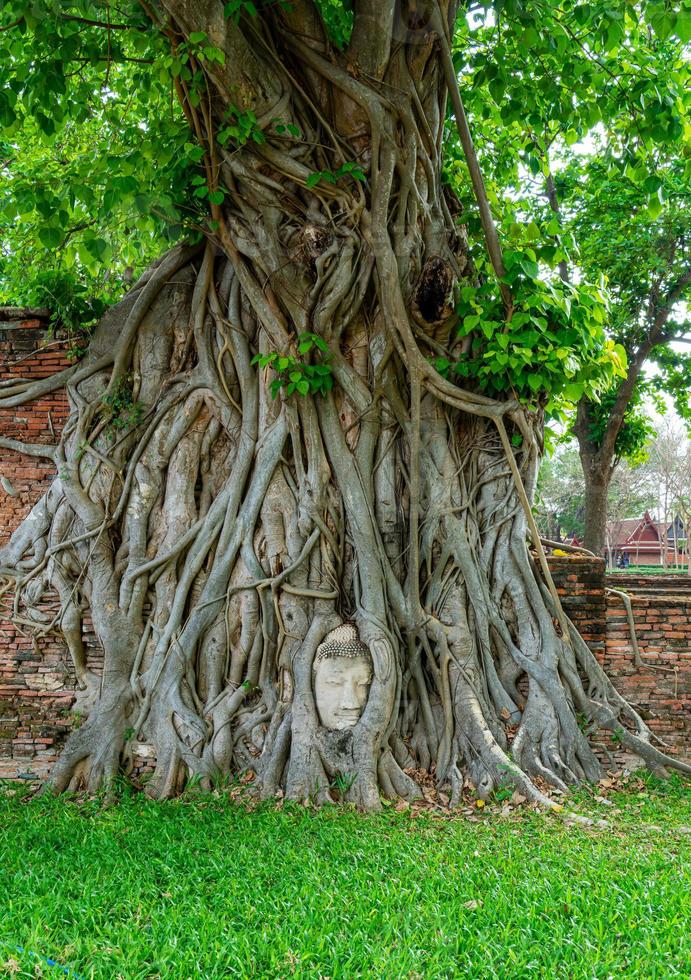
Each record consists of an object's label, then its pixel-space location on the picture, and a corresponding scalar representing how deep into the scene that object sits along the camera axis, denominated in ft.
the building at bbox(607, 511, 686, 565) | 110.32
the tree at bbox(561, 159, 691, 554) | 30.87
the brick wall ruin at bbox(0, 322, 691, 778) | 17.70
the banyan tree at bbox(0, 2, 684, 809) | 15.79
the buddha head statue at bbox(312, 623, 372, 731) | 15.38
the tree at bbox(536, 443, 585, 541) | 109.60
